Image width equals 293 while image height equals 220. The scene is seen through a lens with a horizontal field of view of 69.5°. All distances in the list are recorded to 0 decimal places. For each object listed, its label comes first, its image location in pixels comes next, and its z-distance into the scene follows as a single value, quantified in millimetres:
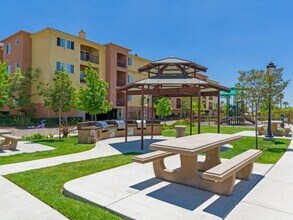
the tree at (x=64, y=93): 17673
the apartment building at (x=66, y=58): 28031
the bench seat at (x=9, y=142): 10133
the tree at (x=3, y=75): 14822
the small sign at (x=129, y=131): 15719
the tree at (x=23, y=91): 26328
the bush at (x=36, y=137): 14453
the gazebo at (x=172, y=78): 10594
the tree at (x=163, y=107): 29969
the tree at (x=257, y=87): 10836
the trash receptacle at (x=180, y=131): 13609
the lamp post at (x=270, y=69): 11602
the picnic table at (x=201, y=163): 4297
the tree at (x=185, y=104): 46281
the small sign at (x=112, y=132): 14561
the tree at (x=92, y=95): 19891
